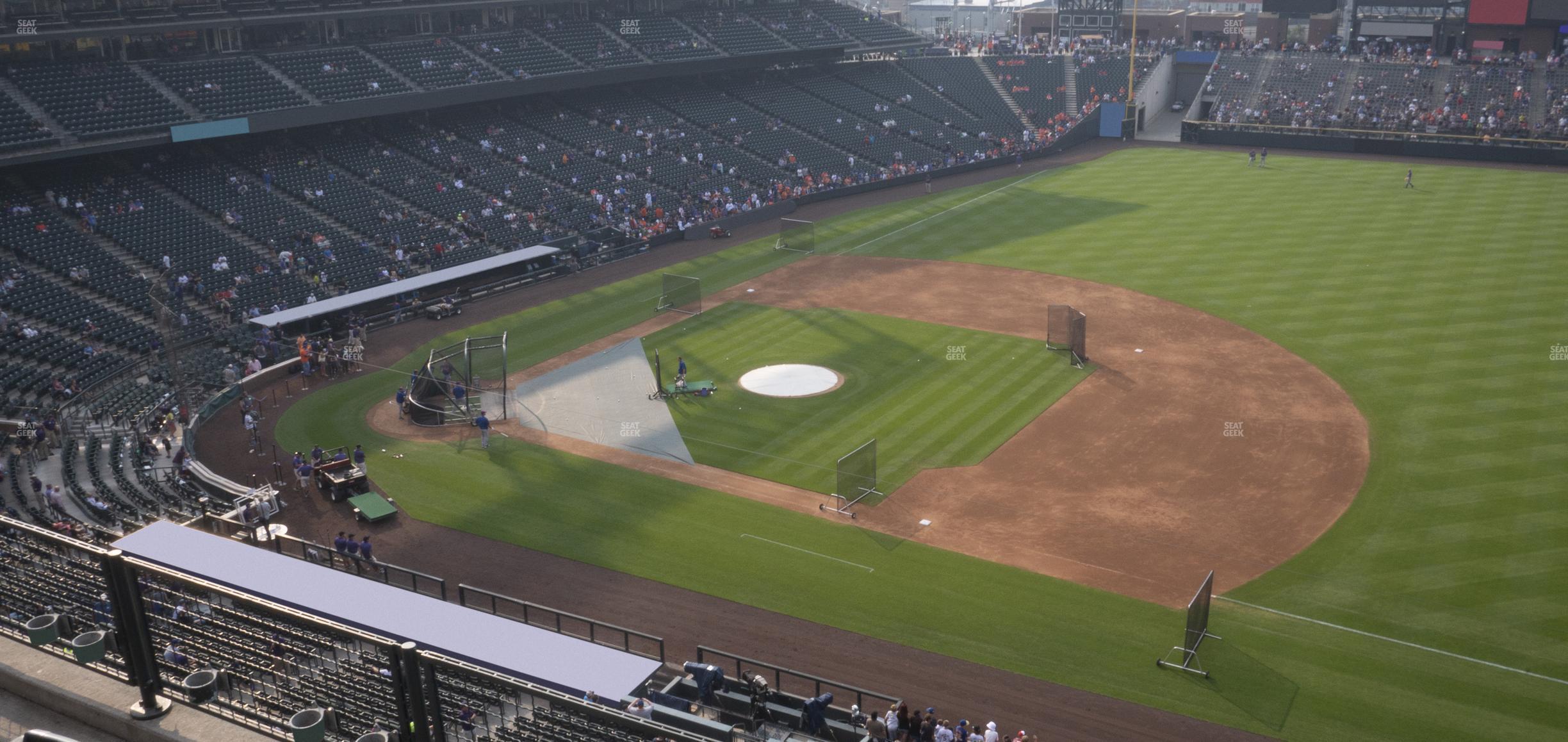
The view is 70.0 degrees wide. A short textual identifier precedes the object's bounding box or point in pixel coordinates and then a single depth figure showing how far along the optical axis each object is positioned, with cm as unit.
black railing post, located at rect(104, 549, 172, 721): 912
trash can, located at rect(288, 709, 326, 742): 871
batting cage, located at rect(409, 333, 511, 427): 3772
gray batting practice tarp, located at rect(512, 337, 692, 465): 3581
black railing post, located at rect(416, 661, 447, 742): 895
